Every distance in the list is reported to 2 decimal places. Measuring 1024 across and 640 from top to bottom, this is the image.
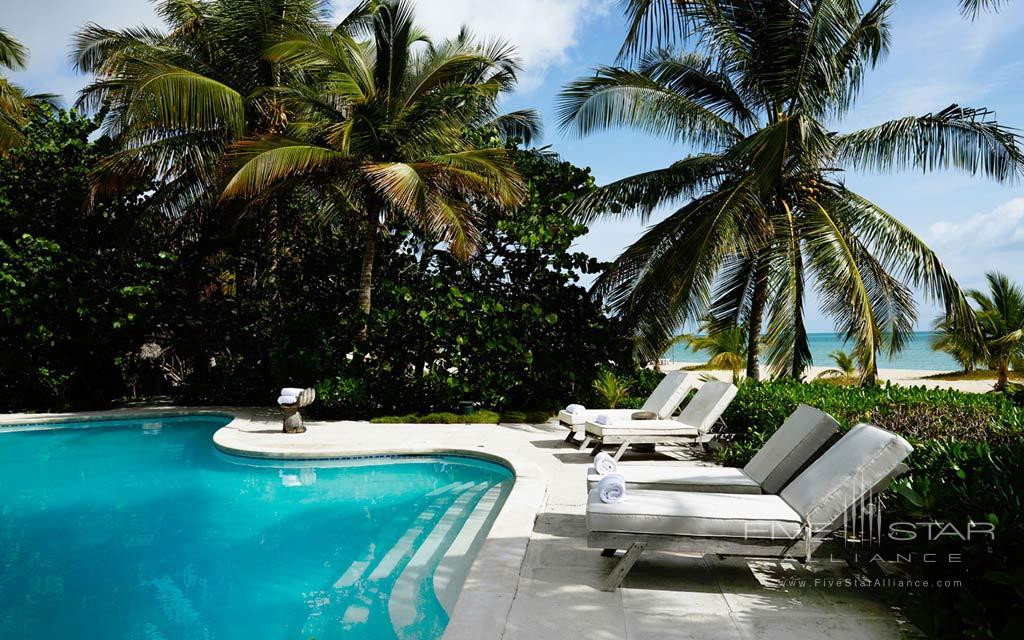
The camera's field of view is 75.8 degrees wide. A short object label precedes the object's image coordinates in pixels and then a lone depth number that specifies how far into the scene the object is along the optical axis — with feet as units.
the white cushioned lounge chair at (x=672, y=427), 25.22
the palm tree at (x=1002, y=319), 71.56
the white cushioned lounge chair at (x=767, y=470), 15.79
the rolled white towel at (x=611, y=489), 13.21
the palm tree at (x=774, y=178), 31.78
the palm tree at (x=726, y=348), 60.75
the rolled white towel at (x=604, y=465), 15.69
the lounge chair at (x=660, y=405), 27.73
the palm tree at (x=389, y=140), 34.65
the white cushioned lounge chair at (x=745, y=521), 12.78
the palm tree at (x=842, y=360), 76.56
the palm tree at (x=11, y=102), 43.93
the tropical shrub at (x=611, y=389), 38.24
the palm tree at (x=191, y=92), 37.11
